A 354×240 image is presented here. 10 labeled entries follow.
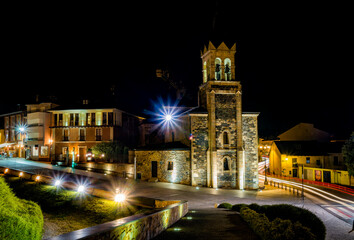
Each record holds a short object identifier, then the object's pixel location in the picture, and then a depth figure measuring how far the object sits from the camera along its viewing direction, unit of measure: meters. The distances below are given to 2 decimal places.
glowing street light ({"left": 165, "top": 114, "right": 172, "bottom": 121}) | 37.29
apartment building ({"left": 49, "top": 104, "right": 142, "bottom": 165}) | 38.94
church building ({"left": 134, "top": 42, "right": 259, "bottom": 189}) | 29.00
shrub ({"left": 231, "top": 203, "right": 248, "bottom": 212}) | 14.71
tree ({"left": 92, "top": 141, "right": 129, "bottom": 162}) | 35.00
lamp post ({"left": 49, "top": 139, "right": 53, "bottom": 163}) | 40.02
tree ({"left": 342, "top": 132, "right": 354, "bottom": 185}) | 31.33
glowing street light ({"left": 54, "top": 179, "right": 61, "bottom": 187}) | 20.59
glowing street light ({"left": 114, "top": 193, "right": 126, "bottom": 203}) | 16.75
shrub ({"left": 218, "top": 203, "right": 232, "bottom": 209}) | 16.42
